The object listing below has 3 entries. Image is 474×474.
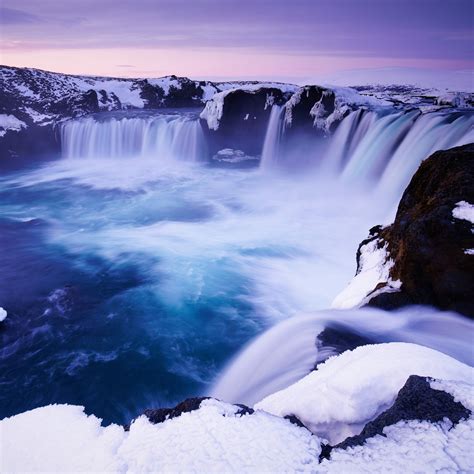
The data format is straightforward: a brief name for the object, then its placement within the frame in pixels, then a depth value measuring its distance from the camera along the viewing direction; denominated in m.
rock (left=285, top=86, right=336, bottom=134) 18.03
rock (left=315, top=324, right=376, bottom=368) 3.76
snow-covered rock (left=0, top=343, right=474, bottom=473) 1.86
